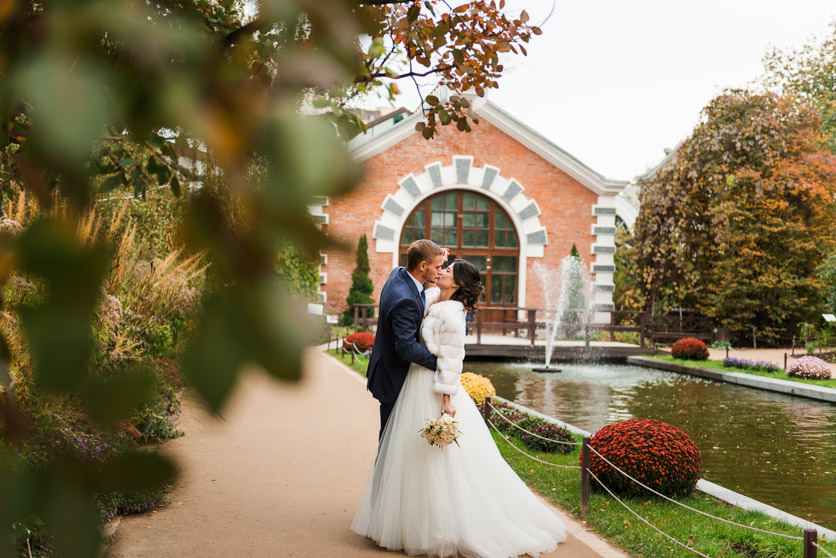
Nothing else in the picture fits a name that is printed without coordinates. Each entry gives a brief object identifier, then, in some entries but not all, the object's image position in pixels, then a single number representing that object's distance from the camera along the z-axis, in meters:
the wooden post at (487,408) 7.61
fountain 21.70
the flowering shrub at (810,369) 13.55
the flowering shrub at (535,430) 7.14
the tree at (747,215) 21.03
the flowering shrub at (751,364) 14.71
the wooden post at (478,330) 18.48
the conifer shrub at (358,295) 20.38
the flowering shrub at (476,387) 8.23
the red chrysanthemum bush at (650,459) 5.50
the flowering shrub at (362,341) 15.29
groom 4.27
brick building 21.50
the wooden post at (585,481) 5.28
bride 4.23
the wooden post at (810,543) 3.31
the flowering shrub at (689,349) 17.08
